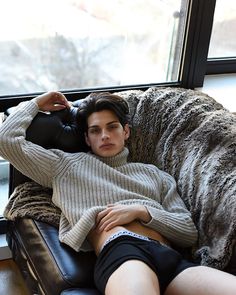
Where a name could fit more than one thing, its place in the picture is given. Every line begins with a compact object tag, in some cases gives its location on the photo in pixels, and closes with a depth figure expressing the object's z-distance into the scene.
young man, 1.59
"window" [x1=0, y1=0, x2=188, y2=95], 2.22
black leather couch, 1.65
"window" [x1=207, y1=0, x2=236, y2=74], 2.80
